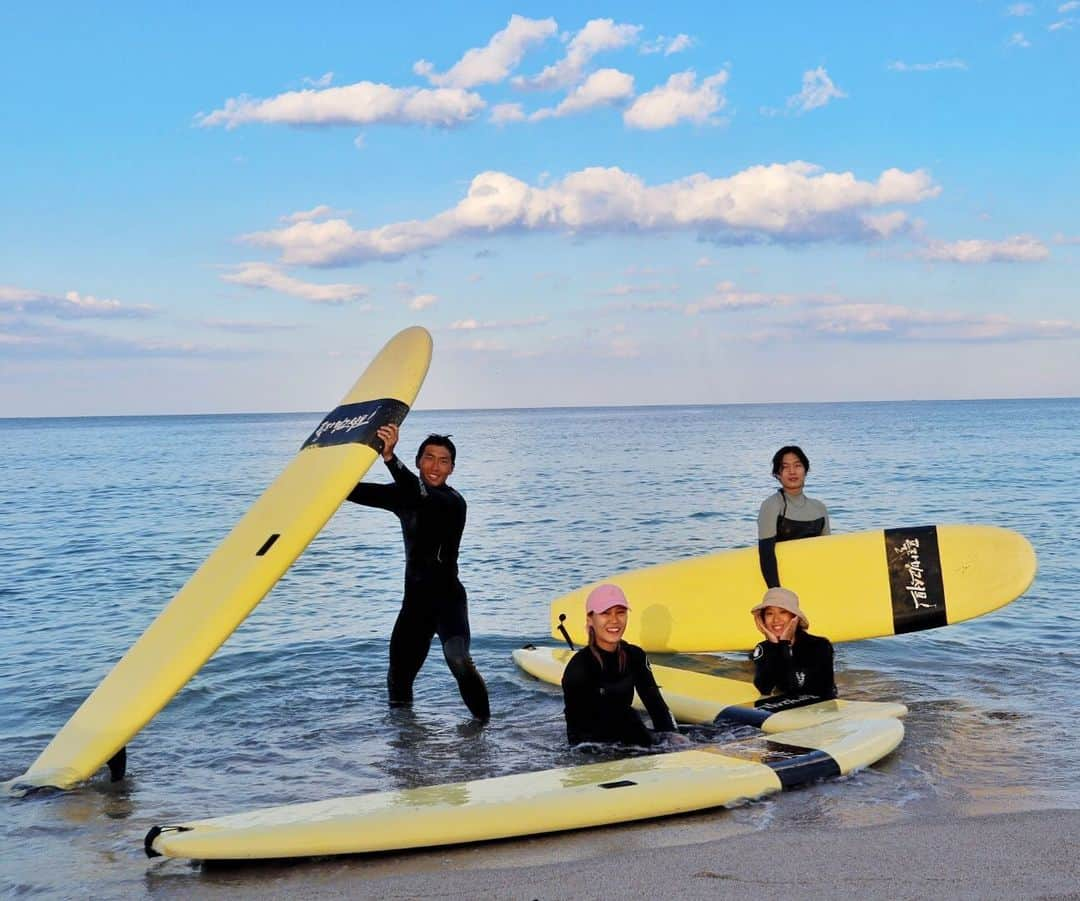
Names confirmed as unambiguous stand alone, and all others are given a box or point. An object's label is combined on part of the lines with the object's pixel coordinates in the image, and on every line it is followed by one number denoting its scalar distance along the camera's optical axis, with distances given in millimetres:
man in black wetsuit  6238
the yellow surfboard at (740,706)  5832
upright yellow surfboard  5398
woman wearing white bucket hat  5984
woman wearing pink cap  5199
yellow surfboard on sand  4141
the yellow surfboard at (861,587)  7941
